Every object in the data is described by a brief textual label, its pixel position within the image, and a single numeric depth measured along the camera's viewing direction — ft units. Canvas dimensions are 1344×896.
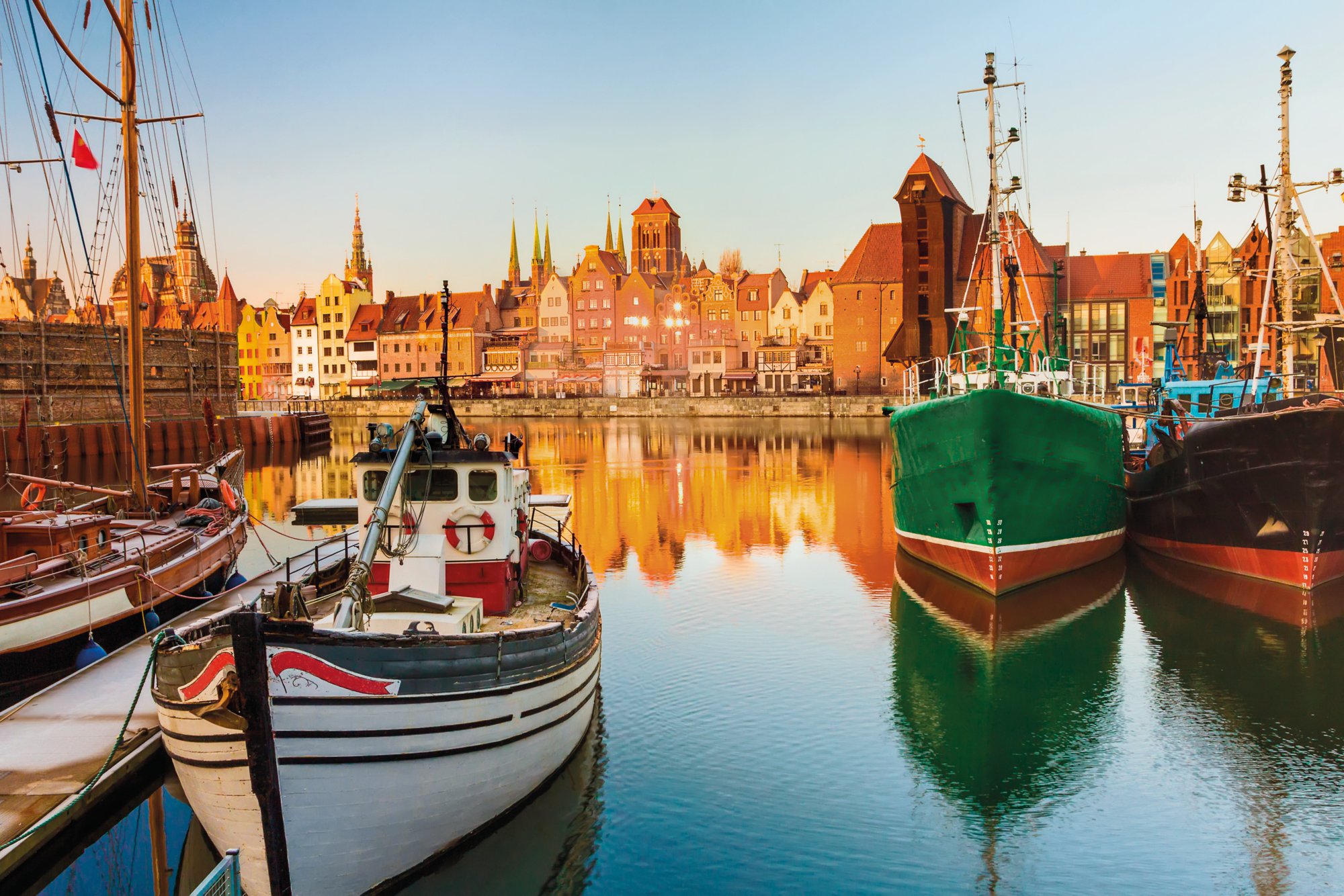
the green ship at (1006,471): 69.46
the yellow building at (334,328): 418.51
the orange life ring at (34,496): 71.20
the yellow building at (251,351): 438.81
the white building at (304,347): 424.46
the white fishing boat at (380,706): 28.25
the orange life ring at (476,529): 41.37
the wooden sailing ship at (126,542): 51.44
